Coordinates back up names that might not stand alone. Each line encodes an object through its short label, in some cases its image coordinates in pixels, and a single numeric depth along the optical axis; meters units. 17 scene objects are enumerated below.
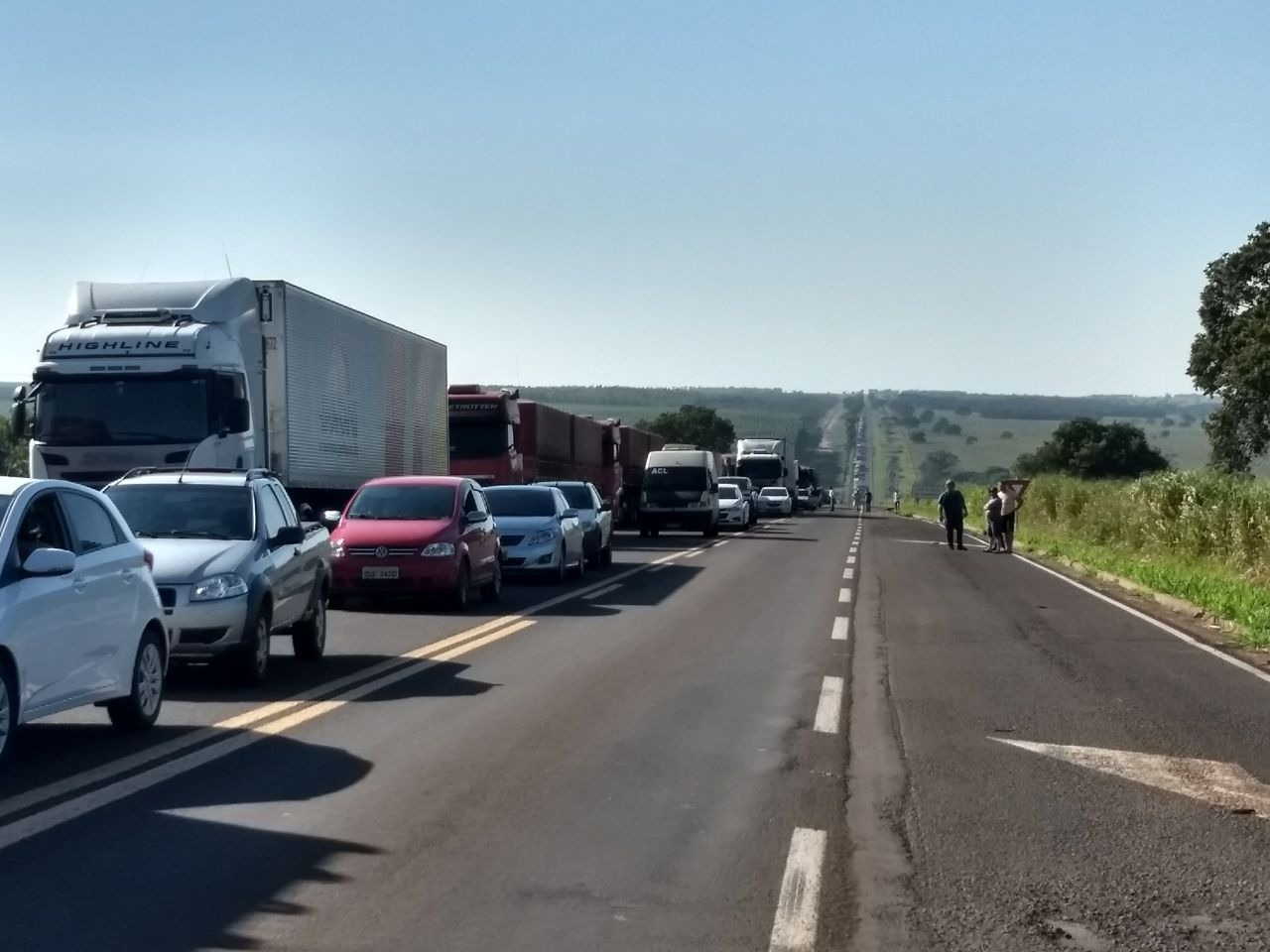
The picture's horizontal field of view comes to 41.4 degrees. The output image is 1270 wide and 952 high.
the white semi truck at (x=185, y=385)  21.72
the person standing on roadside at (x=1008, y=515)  40.19
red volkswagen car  19.44
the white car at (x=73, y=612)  8.54
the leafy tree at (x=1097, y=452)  121.75
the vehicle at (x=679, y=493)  47.56
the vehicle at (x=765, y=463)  80.00
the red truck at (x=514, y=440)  37.53
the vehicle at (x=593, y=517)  28.83
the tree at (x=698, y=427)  162.25
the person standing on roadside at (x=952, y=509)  41.44
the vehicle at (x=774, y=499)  77.06
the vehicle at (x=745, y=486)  57.53
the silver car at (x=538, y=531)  24.88
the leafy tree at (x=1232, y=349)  63.53
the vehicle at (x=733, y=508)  54.59
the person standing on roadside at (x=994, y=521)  40.50
